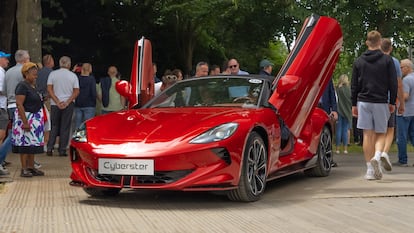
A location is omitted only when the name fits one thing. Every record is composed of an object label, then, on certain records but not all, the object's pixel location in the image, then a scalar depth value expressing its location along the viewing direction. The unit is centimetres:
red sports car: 674
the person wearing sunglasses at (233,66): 1226
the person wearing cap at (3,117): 952
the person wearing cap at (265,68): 1287
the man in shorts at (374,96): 901
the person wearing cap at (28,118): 914
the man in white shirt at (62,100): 1229
